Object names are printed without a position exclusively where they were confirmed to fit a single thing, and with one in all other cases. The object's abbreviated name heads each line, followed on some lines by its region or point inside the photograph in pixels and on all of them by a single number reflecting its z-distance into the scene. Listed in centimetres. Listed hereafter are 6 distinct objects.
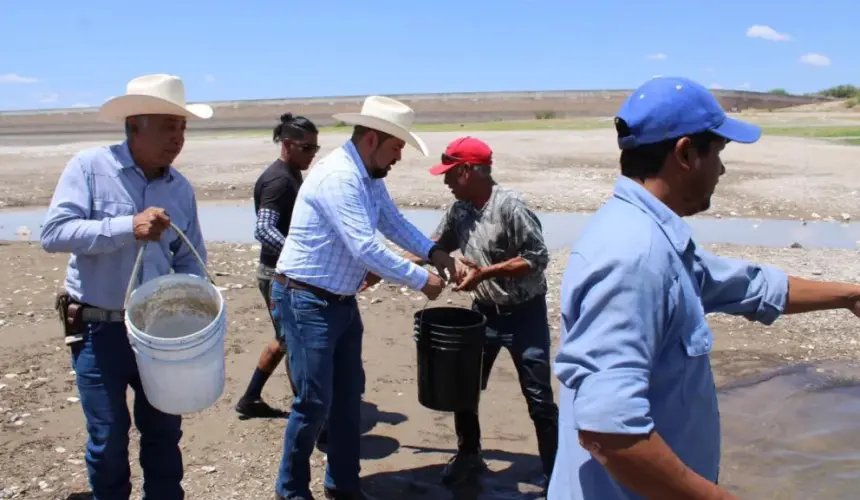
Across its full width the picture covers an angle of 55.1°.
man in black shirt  554
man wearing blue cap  177
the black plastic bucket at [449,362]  444
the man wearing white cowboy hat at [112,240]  343
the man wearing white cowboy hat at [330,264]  403
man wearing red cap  462
